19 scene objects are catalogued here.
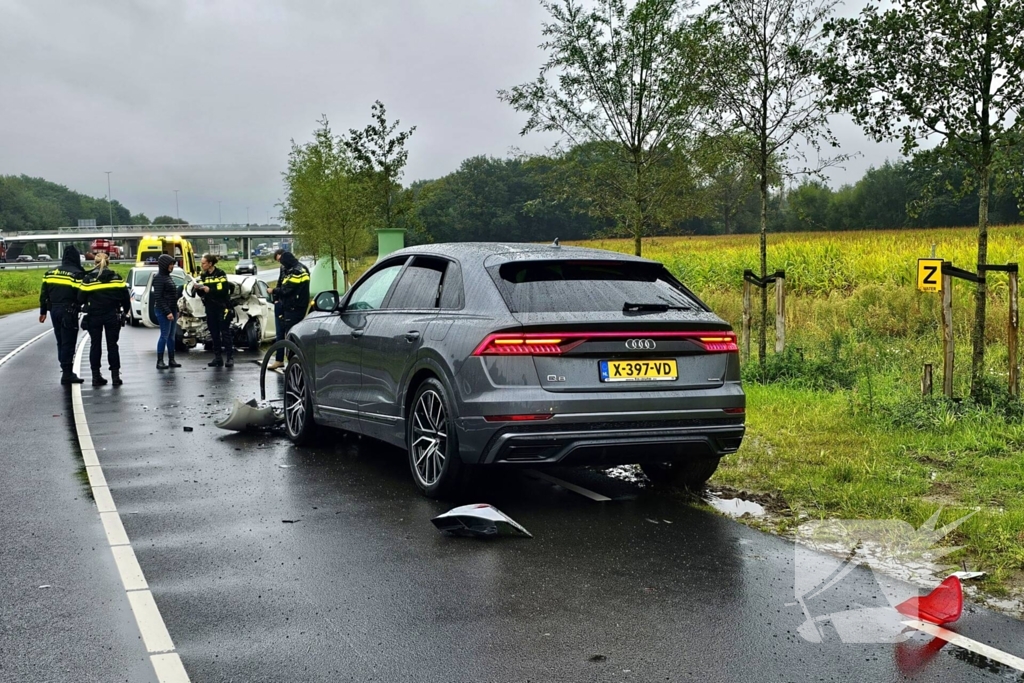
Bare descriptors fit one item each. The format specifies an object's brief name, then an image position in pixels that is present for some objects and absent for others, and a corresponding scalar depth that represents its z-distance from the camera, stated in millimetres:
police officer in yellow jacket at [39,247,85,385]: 15297
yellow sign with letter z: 11344
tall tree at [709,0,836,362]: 12961
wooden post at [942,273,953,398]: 9758
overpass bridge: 149875
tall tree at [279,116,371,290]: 31047
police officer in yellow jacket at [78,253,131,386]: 15320
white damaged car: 21062
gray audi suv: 6375
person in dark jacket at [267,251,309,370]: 17422
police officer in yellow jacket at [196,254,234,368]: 18219
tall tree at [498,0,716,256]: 16328
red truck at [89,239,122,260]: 77850
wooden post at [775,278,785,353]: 13352
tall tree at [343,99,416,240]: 29922
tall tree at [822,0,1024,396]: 9336
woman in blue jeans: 17938
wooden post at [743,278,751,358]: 13883
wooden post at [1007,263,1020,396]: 9430
